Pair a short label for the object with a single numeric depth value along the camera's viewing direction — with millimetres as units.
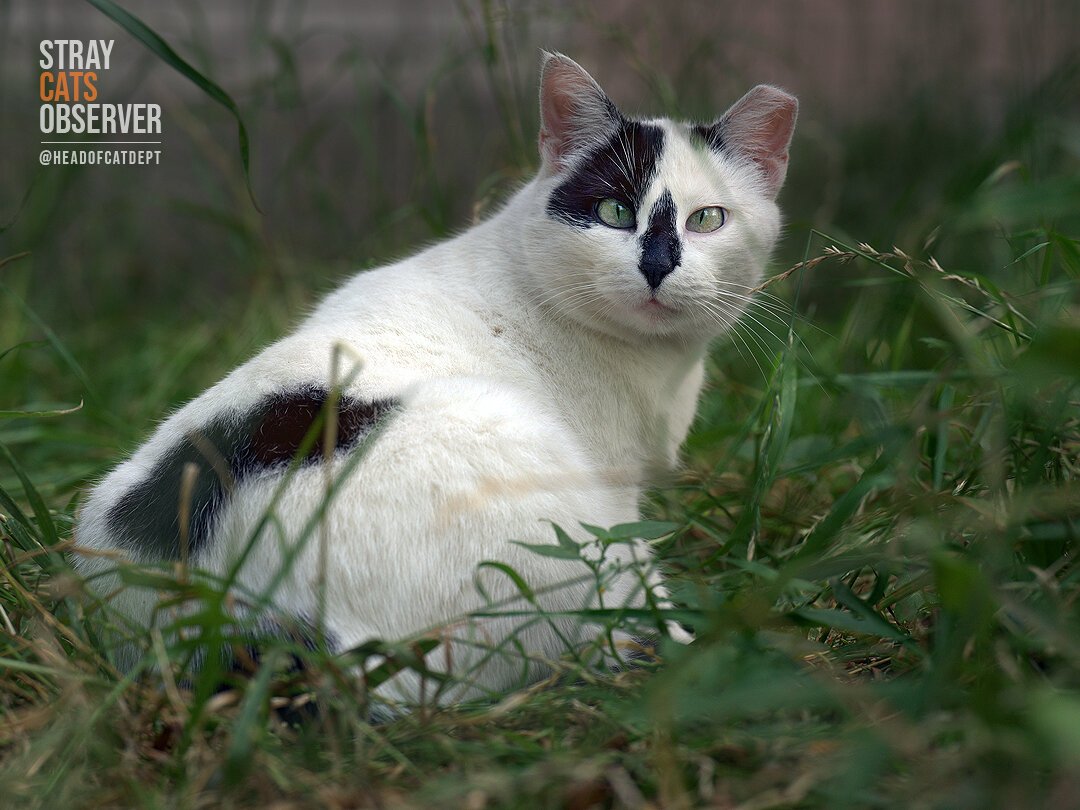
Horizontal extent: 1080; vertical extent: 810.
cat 2147
